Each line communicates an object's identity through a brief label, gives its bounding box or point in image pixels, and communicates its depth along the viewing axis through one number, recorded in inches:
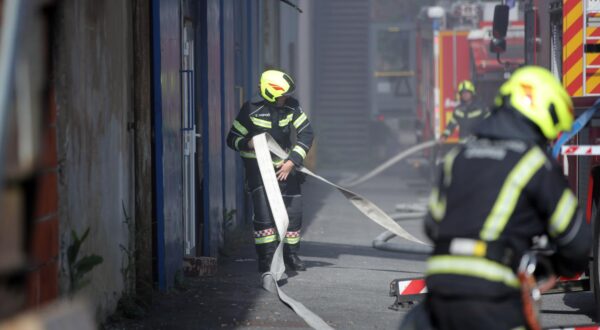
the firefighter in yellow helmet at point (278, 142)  673.5
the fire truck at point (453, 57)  1372.5
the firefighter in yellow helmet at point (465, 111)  1297.2
